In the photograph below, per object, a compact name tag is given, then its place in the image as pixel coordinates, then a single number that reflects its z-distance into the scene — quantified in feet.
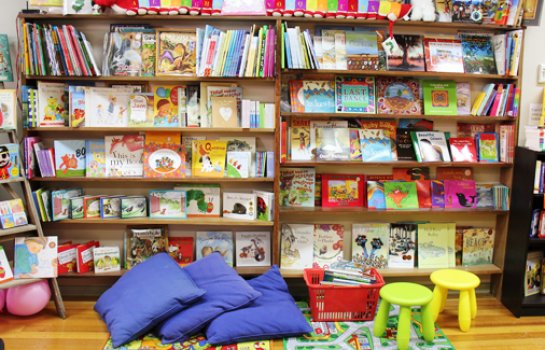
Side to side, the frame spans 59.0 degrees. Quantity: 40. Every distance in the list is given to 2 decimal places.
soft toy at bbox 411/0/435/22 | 10.48
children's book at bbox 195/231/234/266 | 11.51
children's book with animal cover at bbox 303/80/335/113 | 11.03
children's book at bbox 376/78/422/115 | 11.20
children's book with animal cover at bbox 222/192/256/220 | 11.19
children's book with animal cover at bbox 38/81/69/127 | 10.71
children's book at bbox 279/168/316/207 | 11.32
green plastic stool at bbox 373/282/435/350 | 9.03
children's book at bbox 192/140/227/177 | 11.13
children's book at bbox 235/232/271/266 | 11.46
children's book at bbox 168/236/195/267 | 11.54
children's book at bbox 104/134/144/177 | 11.13
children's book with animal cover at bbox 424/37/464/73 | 10.97
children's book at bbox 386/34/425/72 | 10.87
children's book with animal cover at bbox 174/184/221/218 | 11.37
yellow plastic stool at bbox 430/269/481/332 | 9.91
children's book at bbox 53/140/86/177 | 10.96
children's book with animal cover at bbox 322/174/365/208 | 11.47
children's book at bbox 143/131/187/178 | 11.06
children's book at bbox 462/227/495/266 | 11.84
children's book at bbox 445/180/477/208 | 11.53
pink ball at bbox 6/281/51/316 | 10.17
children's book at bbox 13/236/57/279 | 10.18
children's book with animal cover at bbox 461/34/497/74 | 11.18
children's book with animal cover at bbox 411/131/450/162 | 11.27
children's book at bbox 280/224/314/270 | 11.39
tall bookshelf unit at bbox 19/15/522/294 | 10.75
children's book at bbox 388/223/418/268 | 11.67
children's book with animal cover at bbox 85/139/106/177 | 11.14
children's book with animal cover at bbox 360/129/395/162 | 11.18
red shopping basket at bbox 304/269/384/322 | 10.14
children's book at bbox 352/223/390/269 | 11.61
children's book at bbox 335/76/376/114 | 11.03
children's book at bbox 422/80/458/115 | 11.20
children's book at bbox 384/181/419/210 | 11.35
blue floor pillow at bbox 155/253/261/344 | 9.20
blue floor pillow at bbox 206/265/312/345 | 9.14
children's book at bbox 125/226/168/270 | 11.31
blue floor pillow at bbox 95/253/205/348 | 9.15
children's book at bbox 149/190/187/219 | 11.20
